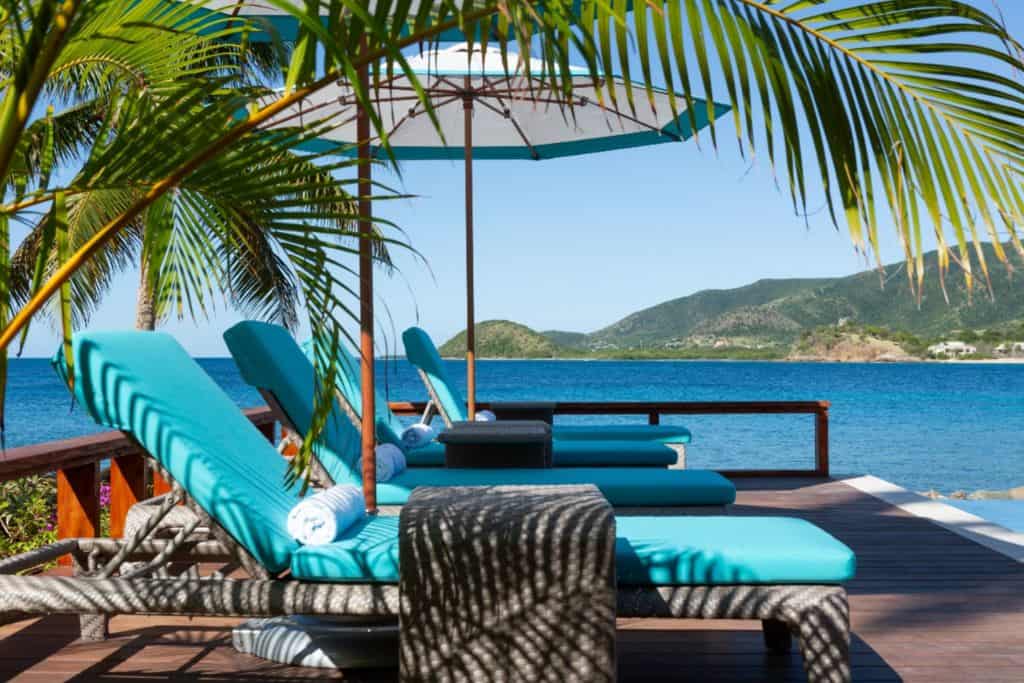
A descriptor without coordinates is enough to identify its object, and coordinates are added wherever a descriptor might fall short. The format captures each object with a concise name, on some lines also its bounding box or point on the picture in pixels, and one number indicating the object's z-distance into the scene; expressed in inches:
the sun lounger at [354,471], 138.3
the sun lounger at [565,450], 188.9
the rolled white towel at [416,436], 203.8
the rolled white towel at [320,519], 100.2
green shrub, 253.1
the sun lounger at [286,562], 92.4
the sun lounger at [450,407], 237.9
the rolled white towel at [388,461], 152.6
